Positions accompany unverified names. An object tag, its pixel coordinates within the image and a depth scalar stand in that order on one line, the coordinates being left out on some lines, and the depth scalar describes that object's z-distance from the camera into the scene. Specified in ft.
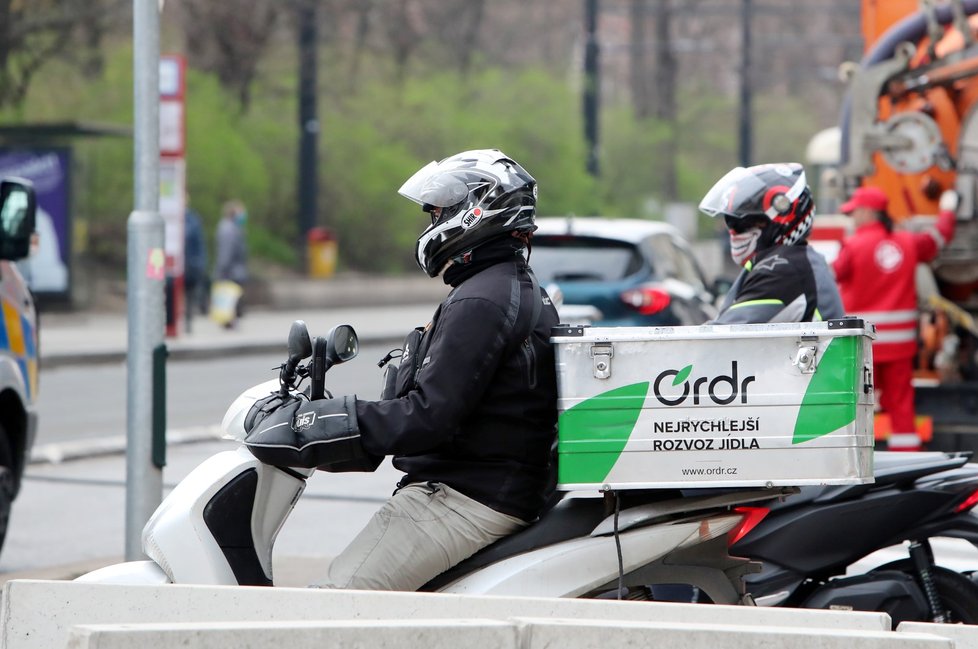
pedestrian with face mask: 151.64
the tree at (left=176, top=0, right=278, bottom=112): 200.34
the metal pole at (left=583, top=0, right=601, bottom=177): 205.07
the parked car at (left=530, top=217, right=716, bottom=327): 84.48
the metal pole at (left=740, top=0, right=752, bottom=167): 248.32
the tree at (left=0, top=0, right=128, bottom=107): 158.10
